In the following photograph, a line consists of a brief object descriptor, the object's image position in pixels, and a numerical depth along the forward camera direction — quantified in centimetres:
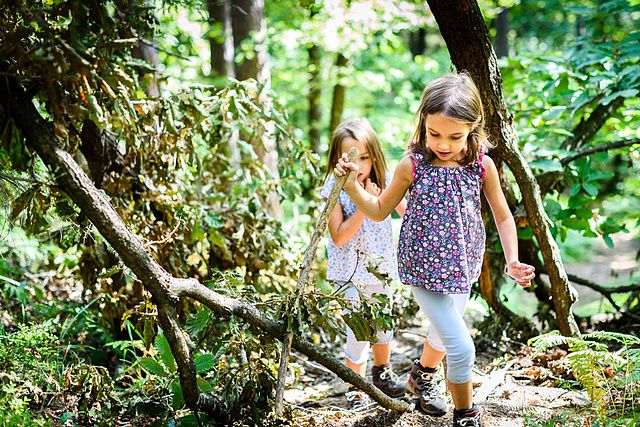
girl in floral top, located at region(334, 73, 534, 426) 278
